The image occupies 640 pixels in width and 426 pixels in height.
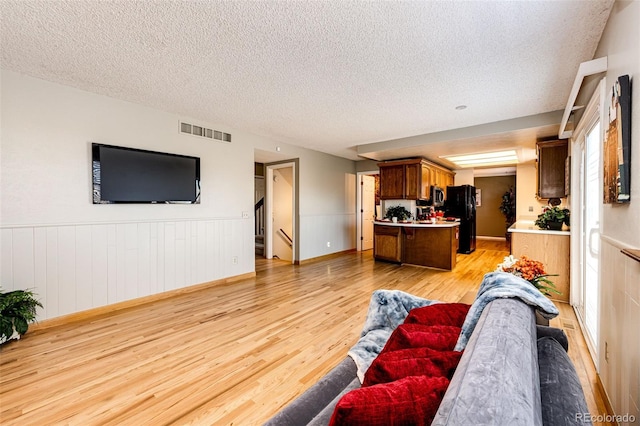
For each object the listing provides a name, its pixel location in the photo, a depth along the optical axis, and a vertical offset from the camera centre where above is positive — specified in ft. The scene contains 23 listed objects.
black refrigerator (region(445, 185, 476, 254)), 23.49 -0.04
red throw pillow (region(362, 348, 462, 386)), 3.02 -1.72
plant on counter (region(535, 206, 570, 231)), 12.39 -0.34
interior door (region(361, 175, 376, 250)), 25.82 +0.12
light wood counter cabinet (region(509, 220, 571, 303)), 11.87 -1.70
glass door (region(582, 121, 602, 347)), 8.28 -0.62
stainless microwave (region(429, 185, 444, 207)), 21.08 +1.12
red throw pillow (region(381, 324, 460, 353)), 3.99 -1.87
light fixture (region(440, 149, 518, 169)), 19.03 +3.84
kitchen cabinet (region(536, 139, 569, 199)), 13.00 +1.95
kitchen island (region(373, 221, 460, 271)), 17.49 -2.13
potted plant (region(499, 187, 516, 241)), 30.27 +0.37
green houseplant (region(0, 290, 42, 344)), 7.93 -2.91
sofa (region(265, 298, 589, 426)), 1.80 -1.29
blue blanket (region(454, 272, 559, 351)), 3.85 -1.26
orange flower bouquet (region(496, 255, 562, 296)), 6.36 -1.38
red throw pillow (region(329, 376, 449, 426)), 2.19 -1.55
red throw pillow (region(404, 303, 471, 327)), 5.10 -1.93
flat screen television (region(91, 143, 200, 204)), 10.62 +1.46
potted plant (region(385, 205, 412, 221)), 20.21 -0.16
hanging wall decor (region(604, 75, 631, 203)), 4.59 +1.16
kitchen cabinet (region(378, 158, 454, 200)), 19.13 +2.27
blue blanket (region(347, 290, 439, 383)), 5.11 -2.21
